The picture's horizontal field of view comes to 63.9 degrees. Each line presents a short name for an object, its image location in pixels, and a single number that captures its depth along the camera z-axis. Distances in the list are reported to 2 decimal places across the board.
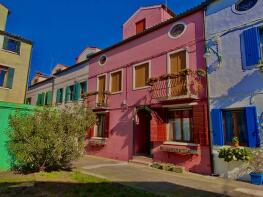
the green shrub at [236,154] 8.16
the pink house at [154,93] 10.51
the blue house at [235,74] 8.72
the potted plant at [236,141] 8.72
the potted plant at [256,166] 7.96
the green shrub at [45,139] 8.55
